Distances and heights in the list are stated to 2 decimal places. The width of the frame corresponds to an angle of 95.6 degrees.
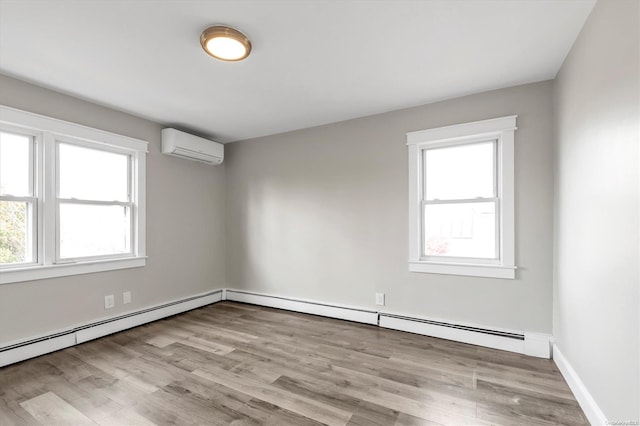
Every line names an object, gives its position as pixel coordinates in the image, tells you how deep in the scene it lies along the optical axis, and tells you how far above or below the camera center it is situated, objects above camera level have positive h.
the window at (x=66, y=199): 2.60 +0.15
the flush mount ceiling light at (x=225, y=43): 1.90 +1.18
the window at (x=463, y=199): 2.80 +0.14
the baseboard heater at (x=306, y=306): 3.49 -1.25
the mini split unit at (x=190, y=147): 3.69 +0.90
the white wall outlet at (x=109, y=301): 3.19 -0.98
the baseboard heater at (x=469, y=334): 2.64 -1.22
